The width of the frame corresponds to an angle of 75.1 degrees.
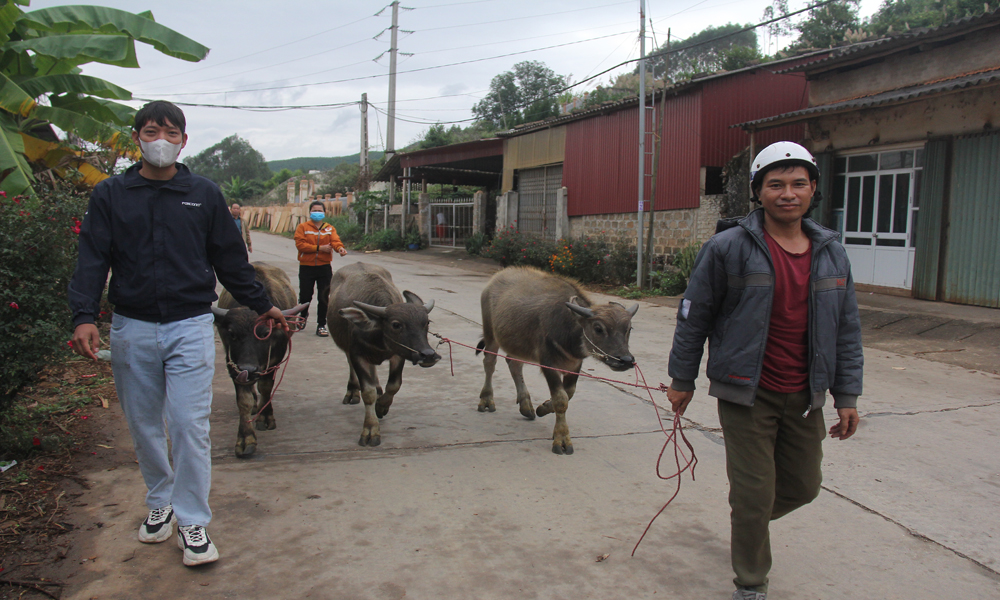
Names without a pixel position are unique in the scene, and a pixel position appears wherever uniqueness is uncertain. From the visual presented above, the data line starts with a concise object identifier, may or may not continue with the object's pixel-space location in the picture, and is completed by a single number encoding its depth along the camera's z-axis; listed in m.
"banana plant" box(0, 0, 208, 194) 6.58
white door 11.49
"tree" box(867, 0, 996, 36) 18.56
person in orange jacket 8.13
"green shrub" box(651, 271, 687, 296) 14.08
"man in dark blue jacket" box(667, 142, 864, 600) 2.67
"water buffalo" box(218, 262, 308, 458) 4.32
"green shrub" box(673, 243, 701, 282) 13.80
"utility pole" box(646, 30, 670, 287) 14.29
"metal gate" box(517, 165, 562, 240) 19.92
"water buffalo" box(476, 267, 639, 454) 4.69
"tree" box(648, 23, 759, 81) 50.93
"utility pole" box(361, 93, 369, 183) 35.75
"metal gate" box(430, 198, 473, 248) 26.19
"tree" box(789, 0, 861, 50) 25.56
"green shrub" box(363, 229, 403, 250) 27.25
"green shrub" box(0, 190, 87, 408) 3.79
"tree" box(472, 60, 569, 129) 45.02
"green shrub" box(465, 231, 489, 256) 23.61
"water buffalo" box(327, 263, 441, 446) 4.82
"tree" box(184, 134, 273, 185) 72.62
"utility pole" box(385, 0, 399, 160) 30.06
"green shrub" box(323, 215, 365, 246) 31.08
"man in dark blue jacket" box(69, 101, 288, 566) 2.97
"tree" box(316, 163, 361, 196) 44.41
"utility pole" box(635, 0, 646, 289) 13.66
